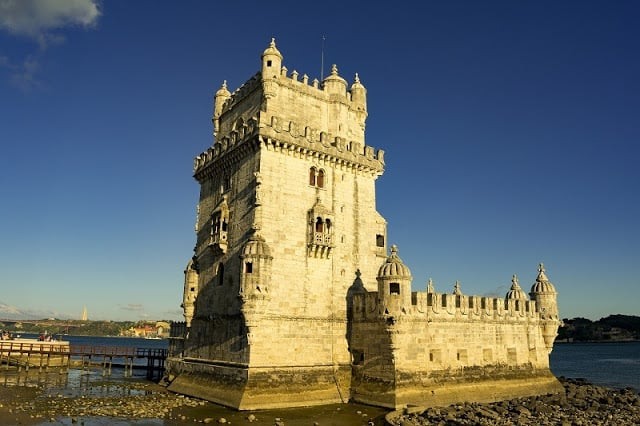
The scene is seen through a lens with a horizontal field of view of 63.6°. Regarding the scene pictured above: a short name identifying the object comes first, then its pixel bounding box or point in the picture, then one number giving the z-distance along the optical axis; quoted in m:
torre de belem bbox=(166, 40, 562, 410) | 30.55
